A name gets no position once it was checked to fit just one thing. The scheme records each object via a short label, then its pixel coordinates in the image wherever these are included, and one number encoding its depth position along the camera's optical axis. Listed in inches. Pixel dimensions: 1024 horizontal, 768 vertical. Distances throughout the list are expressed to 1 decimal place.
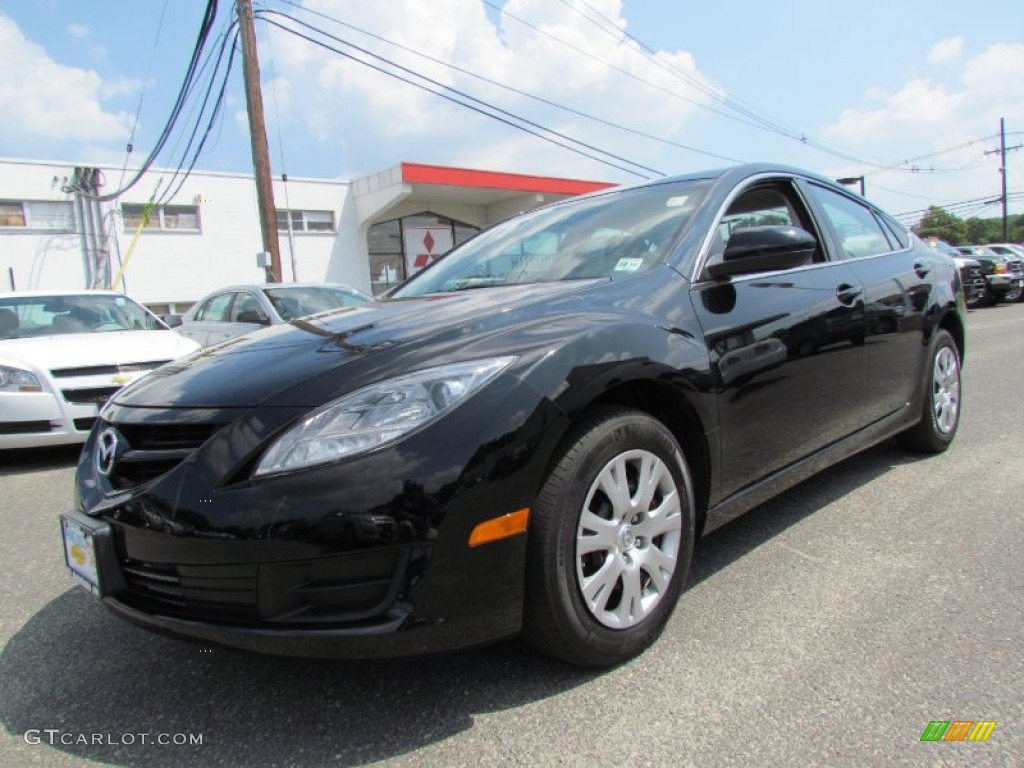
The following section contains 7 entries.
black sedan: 66.7
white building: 634.2
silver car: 312.7
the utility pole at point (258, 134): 454.3
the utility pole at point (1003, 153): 1939.2
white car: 196.1
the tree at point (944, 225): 3307.1
